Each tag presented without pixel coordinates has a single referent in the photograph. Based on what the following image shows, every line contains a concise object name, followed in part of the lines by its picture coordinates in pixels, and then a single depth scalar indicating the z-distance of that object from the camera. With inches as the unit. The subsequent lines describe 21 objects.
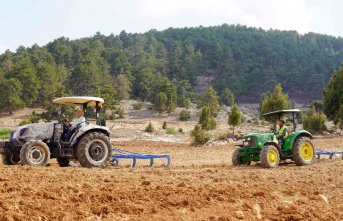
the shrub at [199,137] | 1251.8
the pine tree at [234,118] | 1449.3
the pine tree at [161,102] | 2972.4
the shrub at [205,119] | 1637.6
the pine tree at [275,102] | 1425.9
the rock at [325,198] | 307.7
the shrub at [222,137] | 1427.2
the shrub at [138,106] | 3144.7
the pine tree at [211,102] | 3067.4
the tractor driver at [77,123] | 489.4
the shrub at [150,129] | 1986.0
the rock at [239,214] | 257.6
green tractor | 524.8
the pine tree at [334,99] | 1640.0
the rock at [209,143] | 1249.4
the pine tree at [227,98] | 4013.3
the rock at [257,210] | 263.7
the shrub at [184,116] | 2881.4
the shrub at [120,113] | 2765.7
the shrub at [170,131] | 1987.5
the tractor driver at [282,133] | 569.9
